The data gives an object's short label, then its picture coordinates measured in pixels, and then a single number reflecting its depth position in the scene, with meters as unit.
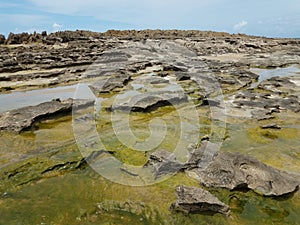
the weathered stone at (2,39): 42.82
